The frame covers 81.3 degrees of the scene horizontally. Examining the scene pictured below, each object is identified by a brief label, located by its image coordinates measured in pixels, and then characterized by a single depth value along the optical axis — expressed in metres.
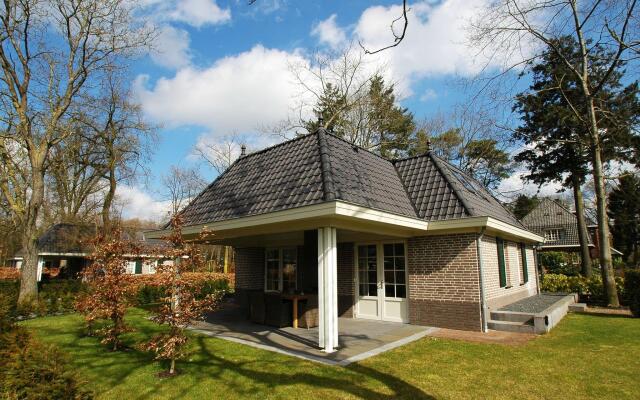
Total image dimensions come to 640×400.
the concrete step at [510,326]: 8.86
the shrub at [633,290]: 11.54
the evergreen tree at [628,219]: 37.94
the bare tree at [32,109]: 13.69
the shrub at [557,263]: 27.80
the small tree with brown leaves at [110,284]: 7.57
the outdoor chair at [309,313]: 9.80
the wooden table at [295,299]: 9.85
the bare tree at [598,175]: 13.64
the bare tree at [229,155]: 30.75
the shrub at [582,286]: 15.05
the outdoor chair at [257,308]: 10.46
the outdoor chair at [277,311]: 9.98
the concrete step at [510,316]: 9.21
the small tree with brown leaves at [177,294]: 5.85
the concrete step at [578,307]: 12.85
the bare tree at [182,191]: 33.38
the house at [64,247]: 24.75
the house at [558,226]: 34.00
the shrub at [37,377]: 2.87
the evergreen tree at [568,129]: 16.95
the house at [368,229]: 7.66
